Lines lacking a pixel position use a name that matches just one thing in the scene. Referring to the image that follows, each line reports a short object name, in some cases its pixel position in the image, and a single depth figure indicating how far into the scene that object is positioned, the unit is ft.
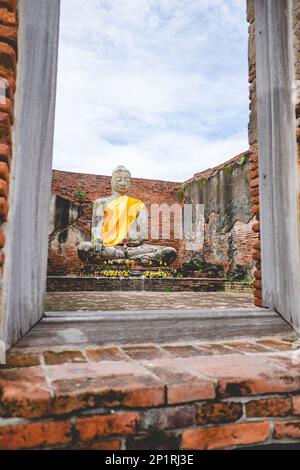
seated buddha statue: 26.32
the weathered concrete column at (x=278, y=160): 6.55
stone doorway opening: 3.57
